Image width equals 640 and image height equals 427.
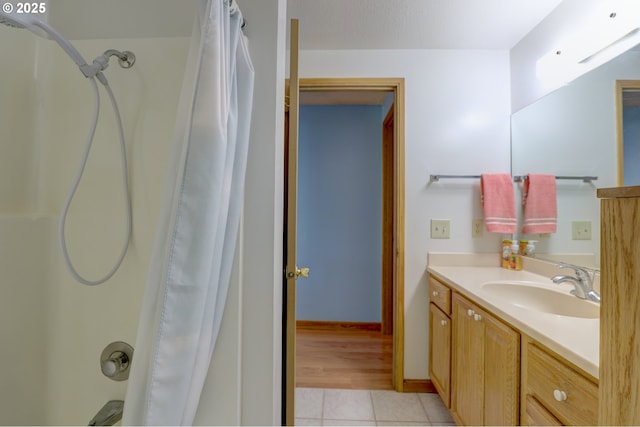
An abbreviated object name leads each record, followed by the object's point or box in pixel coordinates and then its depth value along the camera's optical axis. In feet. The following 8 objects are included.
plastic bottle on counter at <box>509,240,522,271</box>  5.88
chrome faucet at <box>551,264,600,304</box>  3.94
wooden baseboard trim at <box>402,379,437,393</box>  6.25
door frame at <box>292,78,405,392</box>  6.40
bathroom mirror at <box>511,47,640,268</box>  4.05
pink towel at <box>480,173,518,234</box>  5.99
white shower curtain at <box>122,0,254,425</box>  2.13
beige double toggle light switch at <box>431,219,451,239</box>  6.45
